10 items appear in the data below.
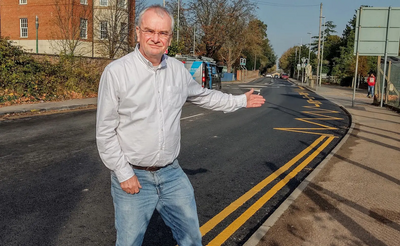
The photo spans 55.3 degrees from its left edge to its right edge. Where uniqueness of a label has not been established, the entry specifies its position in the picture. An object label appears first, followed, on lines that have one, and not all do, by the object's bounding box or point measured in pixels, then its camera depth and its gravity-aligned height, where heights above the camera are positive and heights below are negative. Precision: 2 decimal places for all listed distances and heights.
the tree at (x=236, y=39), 56.62 +5.46
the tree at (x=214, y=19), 52.06 +7.24
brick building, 27.41 +3.58
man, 2.31 -0.40
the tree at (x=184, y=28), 50.97 +5.79
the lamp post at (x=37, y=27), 31.59 +3.22
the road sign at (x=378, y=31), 16.86 +2.12
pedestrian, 26.27 -0.48
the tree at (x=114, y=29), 26.64 +2.85
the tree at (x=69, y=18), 29.77 +3.93
